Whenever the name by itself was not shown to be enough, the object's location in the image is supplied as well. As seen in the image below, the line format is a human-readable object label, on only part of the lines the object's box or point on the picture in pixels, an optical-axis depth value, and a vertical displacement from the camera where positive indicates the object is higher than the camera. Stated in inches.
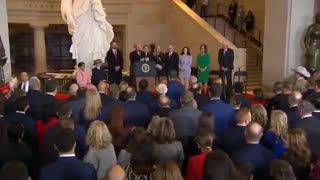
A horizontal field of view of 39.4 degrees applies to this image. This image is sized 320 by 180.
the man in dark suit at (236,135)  186.7 -35.0
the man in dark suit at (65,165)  142.6 -36.0
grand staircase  641.1 +10.1
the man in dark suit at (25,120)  206.7 -30.9
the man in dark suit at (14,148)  167.3 -35.5
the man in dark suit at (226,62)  508.4 -11.2
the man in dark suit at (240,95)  269.7 -27.4
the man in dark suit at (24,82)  351.9 -22.6
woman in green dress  505.7 -16.6
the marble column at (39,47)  722.2 +10.3
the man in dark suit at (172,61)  513.3 -9.7
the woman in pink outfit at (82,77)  403.5 -21.6
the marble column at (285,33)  496.1 +21.0
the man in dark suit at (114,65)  487.5 -13.2
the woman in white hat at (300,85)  307.9 -23.0
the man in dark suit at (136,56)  489.7 -3.5
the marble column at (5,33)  442.3 +20.4
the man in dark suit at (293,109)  223.5 -29.6
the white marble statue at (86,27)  468.1 +27.7
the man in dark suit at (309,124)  186.7 -31.2
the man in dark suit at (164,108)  232.8 -29.0
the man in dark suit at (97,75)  421.4 -20.7
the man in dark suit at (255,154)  161.3 -36.7
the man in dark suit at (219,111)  228.2 -30.1
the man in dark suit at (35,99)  250.5 -26.5
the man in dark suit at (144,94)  288.1 -26.8
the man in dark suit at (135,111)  237.1 -31.2
